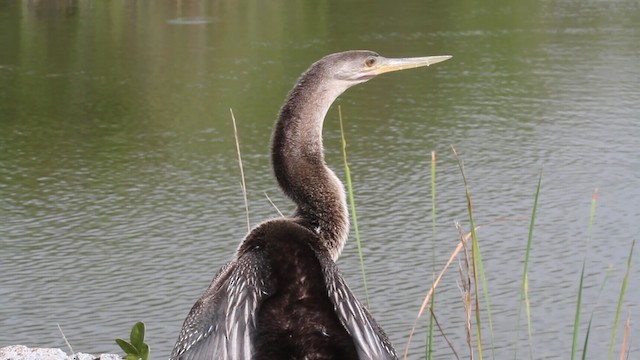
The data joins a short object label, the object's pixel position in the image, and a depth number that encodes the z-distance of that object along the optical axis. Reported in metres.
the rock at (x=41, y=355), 10.05
